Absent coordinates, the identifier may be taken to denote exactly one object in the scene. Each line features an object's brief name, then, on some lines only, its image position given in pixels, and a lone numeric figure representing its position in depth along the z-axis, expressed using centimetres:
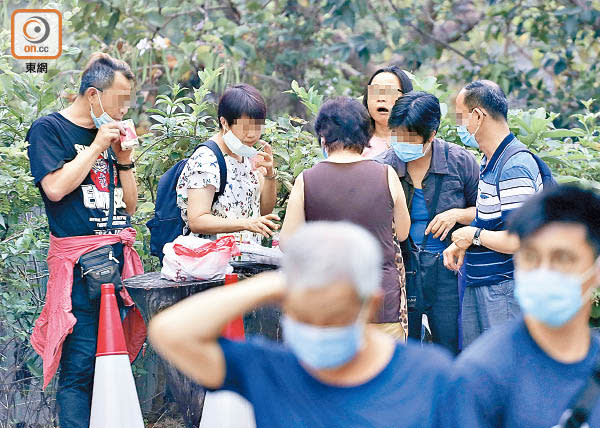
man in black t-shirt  830
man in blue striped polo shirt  778
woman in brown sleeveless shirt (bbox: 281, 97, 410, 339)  752
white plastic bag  852
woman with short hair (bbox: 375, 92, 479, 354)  860
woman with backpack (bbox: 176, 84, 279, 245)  864
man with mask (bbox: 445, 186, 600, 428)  399
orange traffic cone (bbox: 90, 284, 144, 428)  839
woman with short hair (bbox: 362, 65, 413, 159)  983
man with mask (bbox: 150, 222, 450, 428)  372
